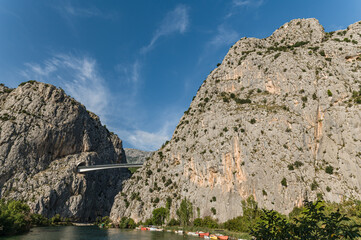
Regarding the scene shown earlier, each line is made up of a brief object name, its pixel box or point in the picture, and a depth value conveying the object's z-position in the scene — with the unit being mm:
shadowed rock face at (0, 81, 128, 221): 105625
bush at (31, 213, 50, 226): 90662
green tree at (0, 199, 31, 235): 53312
